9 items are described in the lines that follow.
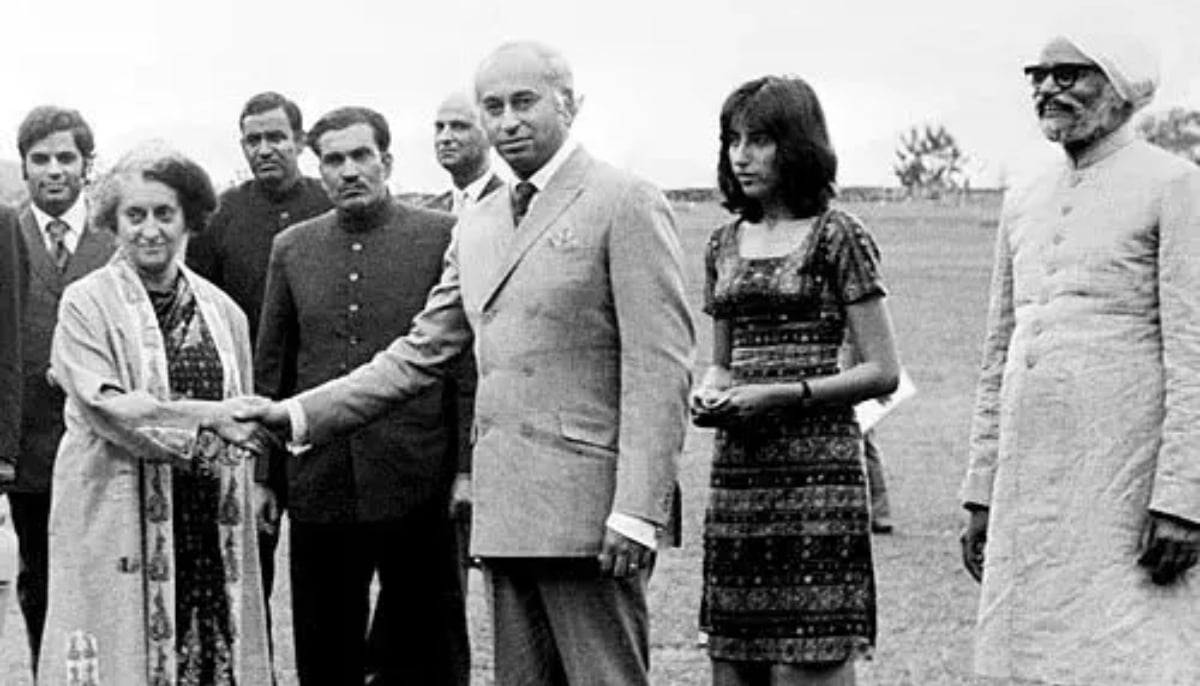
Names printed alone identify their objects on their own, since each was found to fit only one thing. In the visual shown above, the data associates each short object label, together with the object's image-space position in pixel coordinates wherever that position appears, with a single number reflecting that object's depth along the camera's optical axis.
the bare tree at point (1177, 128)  56.41
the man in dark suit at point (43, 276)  8.55
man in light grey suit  6.01
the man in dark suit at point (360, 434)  7.95
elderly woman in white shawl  6.70
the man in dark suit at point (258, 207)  8.63
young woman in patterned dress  6.20
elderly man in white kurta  5.80
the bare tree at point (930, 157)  71.00
